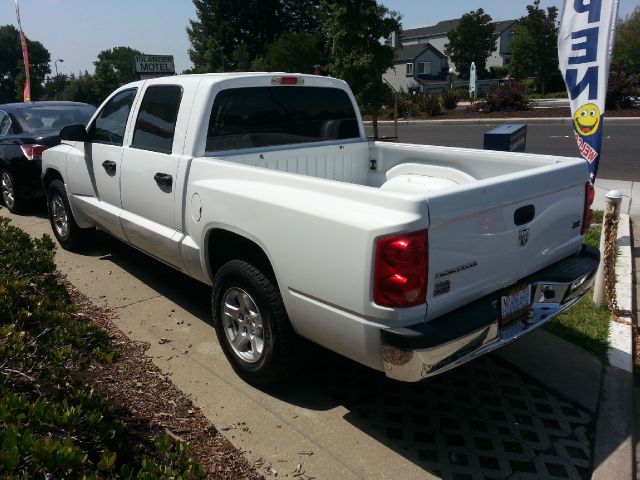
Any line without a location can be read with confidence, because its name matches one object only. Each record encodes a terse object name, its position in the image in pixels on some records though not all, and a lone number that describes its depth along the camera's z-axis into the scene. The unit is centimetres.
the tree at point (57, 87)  7686
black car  785
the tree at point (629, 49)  4367
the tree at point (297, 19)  5522
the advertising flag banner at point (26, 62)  1706
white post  455
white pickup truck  261
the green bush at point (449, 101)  3016
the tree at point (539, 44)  4388
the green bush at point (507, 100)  2617
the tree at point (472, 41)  5972
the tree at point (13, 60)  9750
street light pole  7636
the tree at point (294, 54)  3500
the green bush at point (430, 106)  2827
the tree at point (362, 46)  1534
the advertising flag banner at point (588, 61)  528
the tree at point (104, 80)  5766
